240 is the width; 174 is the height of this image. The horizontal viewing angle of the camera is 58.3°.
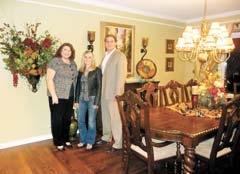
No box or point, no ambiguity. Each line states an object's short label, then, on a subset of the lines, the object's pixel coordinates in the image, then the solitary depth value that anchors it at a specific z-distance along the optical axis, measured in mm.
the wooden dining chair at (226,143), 1877
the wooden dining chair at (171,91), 3023
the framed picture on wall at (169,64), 5145
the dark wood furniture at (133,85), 4055
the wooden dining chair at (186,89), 3308
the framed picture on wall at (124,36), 3992
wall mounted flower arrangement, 2934
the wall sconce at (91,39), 3725
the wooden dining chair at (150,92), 2760
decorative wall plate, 4488
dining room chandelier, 2500
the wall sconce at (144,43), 4496
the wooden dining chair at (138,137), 1922
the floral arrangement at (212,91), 2455
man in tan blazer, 3000
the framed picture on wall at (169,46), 5077
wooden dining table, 1854
